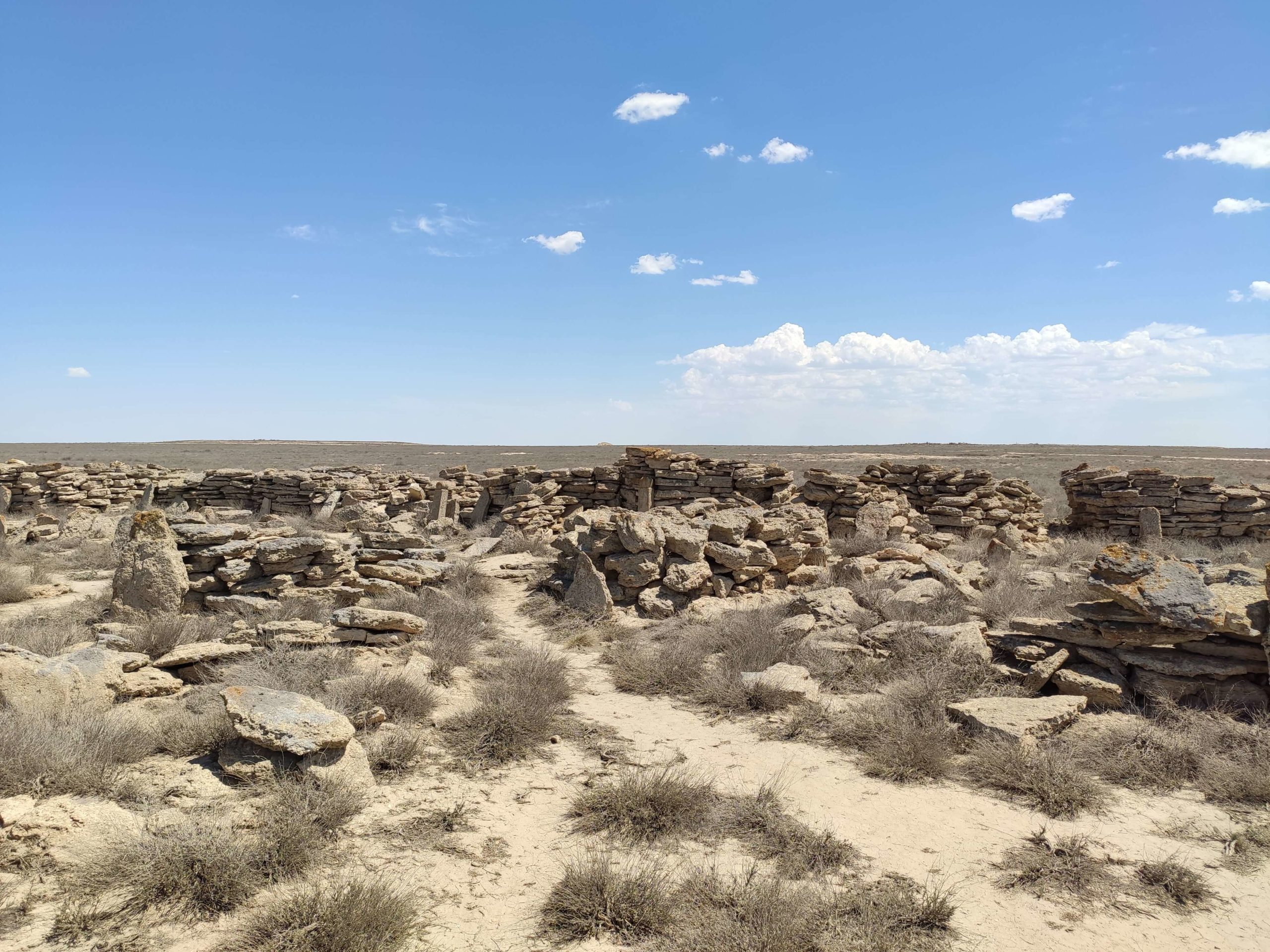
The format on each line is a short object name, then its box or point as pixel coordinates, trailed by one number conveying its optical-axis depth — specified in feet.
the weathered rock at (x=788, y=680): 21.56
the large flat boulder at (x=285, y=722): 14.74
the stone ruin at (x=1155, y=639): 19.54
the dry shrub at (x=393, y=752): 16.51
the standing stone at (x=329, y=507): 61.21
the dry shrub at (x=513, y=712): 17.99
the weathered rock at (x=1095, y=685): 20.34
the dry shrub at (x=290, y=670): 19.39
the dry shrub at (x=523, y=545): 45.42
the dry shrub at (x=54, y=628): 22.27
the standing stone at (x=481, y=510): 59.36
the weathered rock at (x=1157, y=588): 19.53
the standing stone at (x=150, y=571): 26.17
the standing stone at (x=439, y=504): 59.72
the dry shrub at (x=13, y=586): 30.37
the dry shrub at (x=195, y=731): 16.14
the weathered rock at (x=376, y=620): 24.73
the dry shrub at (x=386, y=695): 19.03
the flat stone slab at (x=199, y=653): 20.48
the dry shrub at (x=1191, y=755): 15.51
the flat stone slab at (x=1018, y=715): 17.70
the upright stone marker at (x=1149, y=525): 49.03
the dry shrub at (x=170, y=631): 22.58
